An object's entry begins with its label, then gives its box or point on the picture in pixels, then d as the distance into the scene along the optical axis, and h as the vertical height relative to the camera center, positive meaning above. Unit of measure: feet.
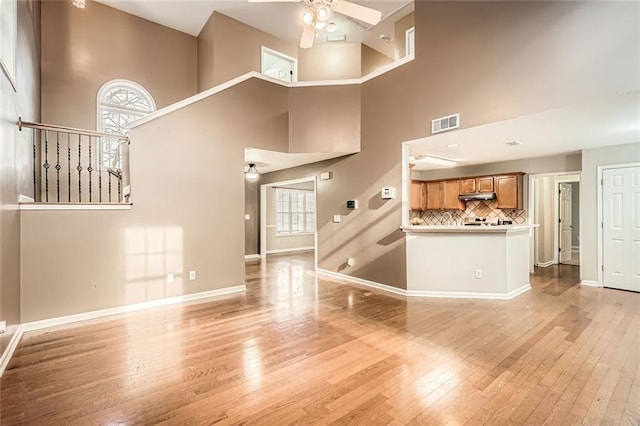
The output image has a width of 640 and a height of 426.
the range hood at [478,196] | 21.19 +1.13
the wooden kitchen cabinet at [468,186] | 22.40 +2.01
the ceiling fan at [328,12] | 11.21 +7.88
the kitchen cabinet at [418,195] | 25.44 +1.46
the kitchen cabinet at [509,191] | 20.26 +1.42
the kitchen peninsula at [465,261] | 14.19 -2.47
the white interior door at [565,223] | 24.72 -1.03
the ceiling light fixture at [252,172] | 22.77 +3.21
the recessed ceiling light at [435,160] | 19.16 +3.60
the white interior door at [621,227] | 15.43 -0.91
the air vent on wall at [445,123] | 13.03 +4.04
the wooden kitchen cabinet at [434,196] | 24.73 +1.35
